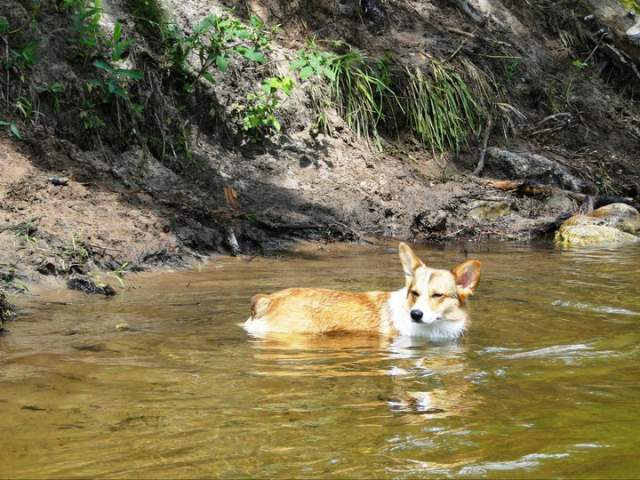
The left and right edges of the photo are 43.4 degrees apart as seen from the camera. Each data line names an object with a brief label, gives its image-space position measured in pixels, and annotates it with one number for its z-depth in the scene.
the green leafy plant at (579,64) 16.45
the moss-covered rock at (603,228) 10.80
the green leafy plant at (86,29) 8.98
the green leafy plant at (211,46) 9.77
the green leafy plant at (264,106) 10.77
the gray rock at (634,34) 16.25
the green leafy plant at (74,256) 6.83
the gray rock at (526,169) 13.14
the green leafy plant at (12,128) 7.96
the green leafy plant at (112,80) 8.80
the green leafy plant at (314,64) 10.90
